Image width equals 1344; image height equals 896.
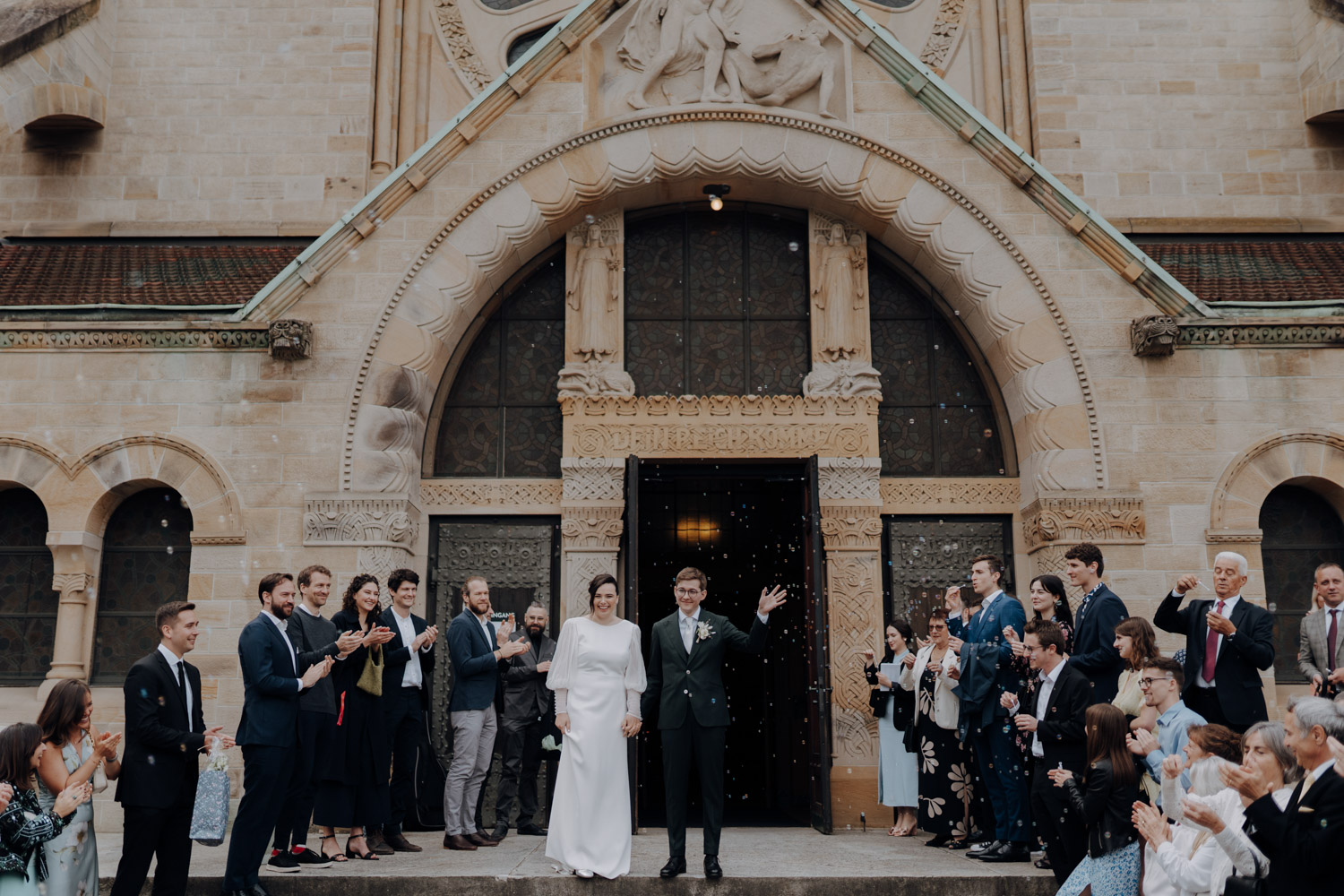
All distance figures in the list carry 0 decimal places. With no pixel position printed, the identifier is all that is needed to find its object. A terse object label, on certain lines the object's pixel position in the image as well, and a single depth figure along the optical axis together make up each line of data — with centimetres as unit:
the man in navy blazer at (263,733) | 749
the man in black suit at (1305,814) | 489
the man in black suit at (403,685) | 936
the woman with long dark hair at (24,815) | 611
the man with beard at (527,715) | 1030
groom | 813
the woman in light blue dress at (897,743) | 1047
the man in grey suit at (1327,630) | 815
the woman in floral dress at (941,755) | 973
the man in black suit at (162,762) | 697
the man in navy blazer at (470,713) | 959
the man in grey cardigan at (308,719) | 824
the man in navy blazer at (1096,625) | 834
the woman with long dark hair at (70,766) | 646
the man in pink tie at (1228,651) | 799
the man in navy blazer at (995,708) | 880
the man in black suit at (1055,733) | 707
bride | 812
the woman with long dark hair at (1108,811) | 648
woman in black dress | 879
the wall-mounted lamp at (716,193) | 1270
